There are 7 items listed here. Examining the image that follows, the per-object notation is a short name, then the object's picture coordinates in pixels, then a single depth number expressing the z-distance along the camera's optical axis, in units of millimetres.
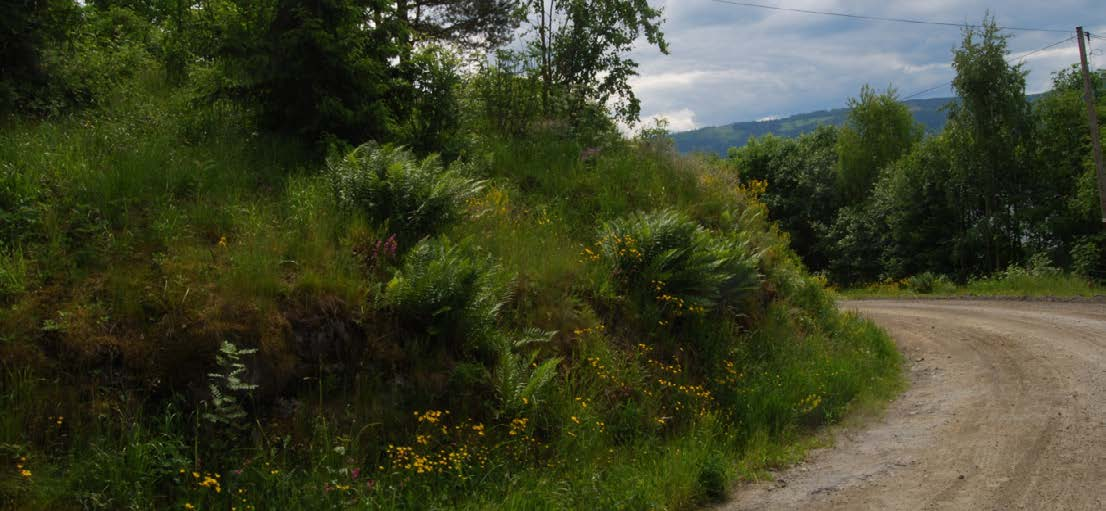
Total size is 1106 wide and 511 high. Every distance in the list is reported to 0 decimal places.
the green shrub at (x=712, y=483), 5977
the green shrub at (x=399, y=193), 7348
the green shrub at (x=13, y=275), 5035
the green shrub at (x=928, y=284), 26734
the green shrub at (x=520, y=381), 6102
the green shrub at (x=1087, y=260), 26344
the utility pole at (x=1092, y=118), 22453
